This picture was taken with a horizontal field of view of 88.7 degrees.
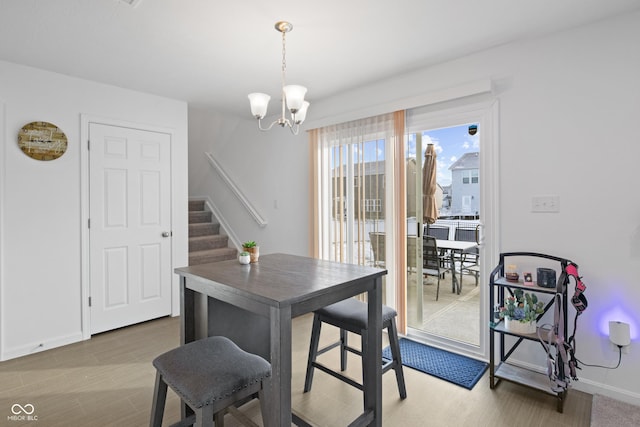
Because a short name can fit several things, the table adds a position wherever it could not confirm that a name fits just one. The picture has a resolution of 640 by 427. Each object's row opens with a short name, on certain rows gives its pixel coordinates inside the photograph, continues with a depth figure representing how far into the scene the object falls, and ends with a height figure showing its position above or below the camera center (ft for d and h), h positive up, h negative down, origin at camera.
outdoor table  12.54 -1.30
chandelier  6.31 +2.29
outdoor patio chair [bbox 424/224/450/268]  15.79 -0.89
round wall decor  9.08 +2.16
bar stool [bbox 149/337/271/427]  4.18 -2.21
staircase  14.63 -1.15
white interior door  10.53 -0.35
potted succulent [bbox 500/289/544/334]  7.09 -2.20
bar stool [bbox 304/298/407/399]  6.26 -2.25
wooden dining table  4.30 -1.32
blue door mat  7.84 -3.90
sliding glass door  8.77 -0.58
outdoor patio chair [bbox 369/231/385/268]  10.57 -1.08
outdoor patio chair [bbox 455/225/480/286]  14.20 -1.26
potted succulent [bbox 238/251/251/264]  6.53 -0.87
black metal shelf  6.75 -2.66
